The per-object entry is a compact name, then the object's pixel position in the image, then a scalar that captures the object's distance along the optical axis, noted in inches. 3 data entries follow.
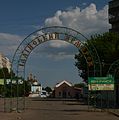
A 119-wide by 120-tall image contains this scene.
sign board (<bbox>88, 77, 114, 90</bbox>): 937.8
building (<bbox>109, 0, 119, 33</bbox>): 2228.0
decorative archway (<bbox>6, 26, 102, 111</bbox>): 921.7
